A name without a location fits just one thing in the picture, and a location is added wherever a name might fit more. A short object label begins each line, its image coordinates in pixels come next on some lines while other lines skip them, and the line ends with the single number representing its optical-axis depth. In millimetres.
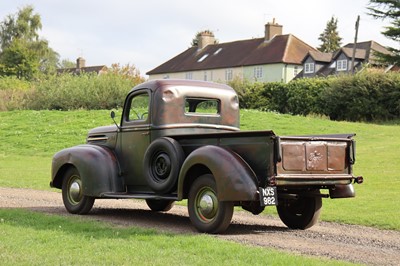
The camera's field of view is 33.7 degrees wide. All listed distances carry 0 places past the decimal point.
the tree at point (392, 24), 52862
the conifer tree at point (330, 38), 96850
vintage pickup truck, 9016
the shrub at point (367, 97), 41344
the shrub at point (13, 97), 44688
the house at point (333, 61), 65000
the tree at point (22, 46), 76188
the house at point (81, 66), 102662
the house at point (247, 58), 69938
